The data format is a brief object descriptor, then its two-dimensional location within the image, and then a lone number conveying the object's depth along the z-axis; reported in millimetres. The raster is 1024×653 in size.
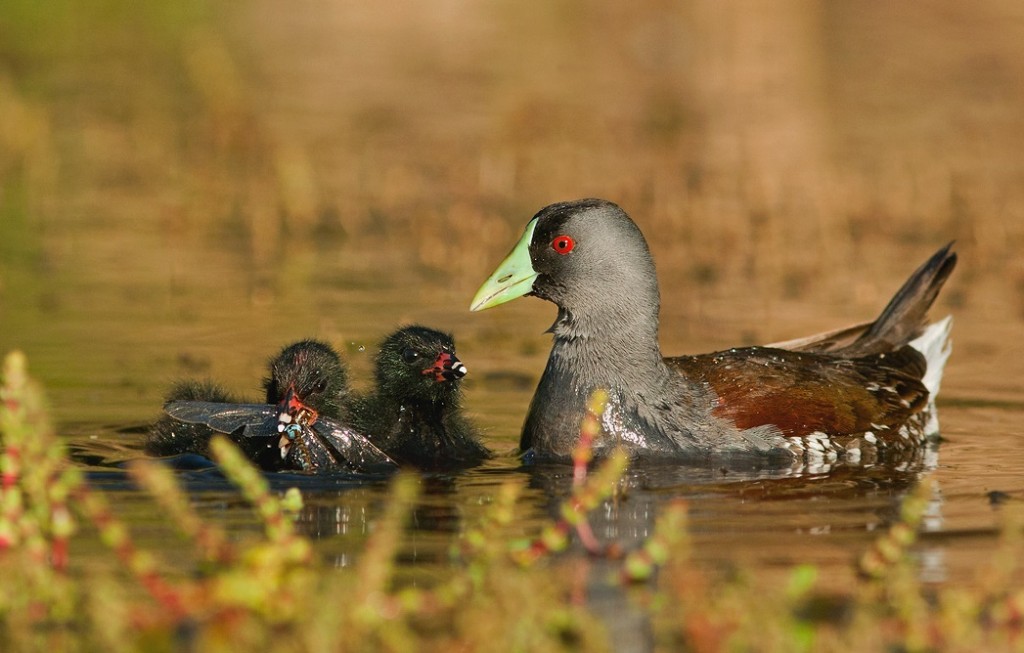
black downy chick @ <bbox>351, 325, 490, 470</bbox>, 14297
